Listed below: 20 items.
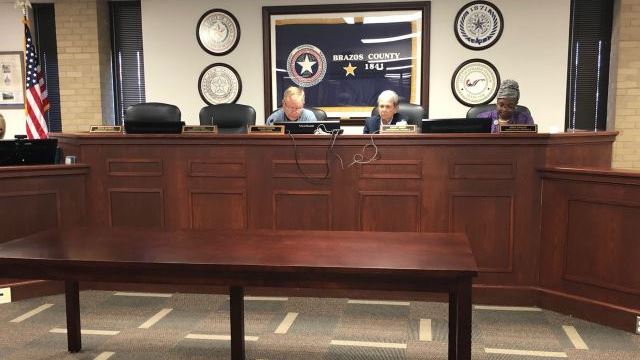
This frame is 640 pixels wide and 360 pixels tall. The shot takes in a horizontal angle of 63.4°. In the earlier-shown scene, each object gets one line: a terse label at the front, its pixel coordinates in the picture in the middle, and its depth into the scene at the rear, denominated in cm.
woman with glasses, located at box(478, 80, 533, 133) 374
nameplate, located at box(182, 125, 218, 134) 355
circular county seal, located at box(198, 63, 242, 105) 588
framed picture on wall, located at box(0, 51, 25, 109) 630
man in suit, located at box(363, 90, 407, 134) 409
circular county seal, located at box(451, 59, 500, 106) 552
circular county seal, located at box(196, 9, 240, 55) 582
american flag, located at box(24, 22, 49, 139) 550
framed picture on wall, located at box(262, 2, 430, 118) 555
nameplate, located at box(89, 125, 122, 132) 371
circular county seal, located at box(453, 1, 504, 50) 545
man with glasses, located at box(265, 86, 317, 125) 428
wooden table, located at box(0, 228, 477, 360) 173
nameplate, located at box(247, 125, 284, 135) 343
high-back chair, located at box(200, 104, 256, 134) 472
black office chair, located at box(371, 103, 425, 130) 448
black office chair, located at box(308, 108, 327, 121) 481
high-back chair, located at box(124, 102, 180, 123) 440
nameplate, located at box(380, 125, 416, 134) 330
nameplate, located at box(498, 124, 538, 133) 316
